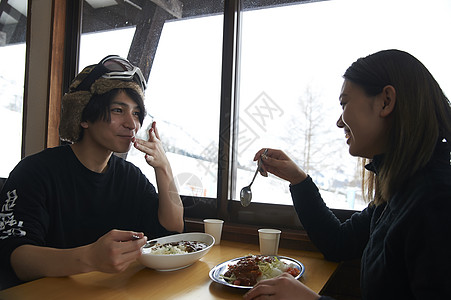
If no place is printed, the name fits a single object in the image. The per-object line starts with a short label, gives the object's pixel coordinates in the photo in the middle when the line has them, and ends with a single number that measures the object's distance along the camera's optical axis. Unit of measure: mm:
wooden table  998
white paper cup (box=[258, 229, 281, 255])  1487
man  1336
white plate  1102
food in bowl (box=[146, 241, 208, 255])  1259
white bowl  1161
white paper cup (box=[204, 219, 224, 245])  1700
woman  732
